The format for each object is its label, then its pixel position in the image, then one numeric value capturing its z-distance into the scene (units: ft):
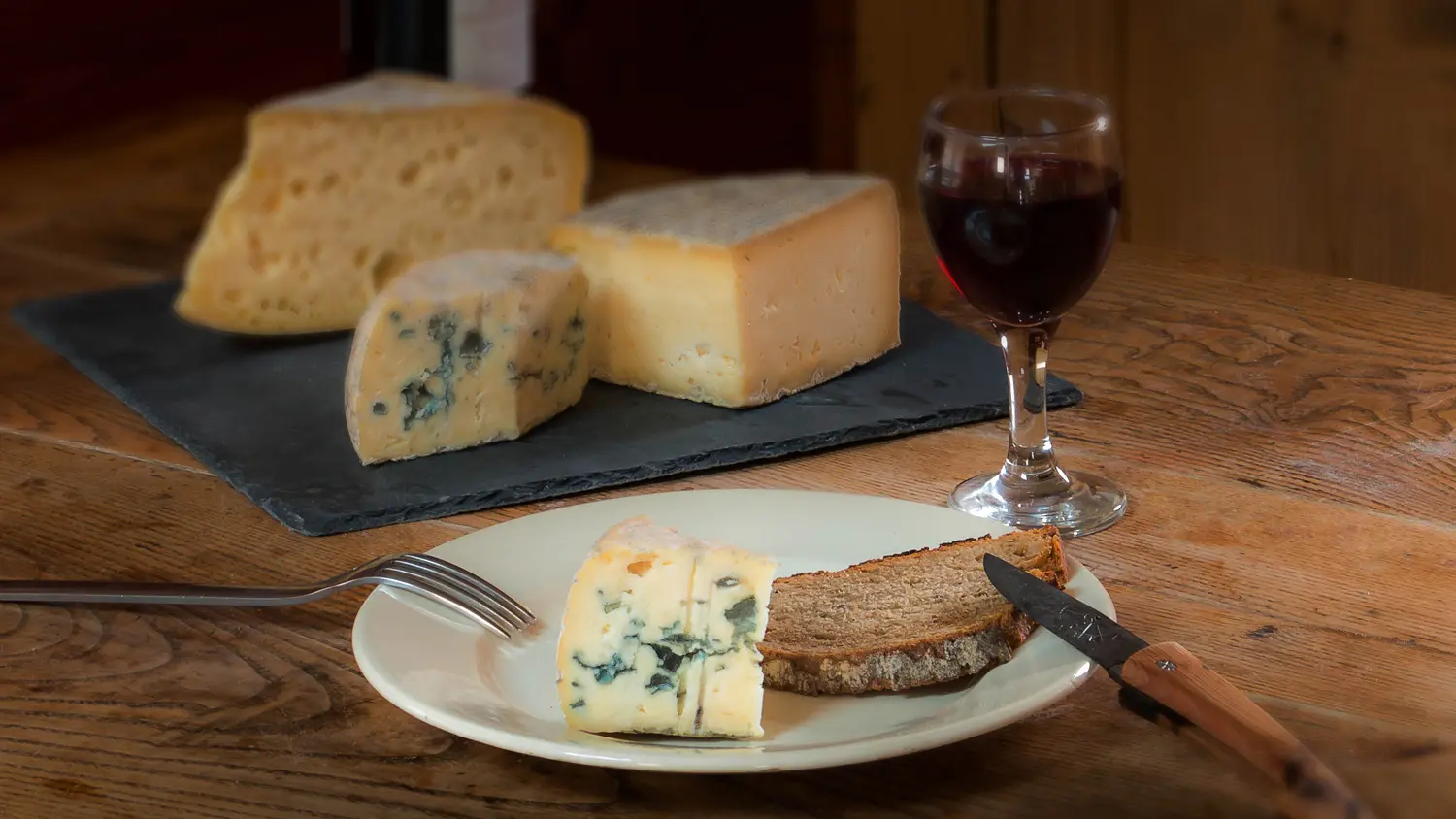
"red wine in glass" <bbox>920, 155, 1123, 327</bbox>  3.58
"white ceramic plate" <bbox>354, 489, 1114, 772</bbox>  3.10
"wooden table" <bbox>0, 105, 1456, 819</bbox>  3.17
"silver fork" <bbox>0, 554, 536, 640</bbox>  3.36
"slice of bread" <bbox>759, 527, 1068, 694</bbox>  3.25
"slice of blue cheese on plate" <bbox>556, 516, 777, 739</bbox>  3.18
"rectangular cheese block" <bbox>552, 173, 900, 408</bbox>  4.15
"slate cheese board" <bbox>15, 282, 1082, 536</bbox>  3.87
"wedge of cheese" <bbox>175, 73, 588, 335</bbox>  4.55
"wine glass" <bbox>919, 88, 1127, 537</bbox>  3.58
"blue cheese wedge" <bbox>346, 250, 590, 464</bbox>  3.98
